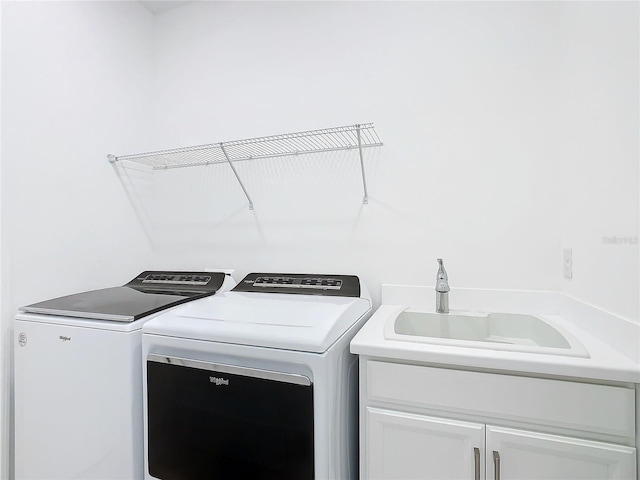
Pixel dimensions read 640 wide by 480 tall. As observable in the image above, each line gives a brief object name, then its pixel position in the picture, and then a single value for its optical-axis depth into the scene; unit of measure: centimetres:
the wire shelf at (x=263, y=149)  178
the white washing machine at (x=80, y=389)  135
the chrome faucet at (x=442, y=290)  154
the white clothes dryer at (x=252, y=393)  114
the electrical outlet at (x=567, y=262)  144
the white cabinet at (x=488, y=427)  97
